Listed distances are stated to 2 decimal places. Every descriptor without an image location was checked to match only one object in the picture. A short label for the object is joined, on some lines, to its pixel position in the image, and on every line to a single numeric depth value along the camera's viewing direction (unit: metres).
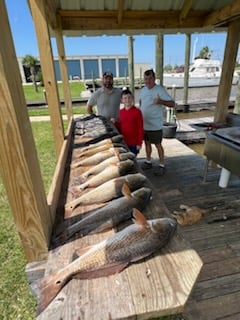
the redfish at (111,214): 1.31
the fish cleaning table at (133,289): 0.89
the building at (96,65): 37.72
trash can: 6.86
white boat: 25.45
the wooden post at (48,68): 2.33
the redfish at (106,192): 1.56
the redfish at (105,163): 1.96
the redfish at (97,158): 2.20
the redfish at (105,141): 2.65
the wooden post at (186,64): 11.56
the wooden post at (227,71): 4.14
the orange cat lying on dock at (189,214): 3.08
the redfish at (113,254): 0.99
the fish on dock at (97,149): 2.45
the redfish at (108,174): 1.76
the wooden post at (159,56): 8.85
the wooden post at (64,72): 3.99
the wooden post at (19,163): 0.95
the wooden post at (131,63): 9.73
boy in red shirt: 3.47
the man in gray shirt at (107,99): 3.87
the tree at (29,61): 22.40
